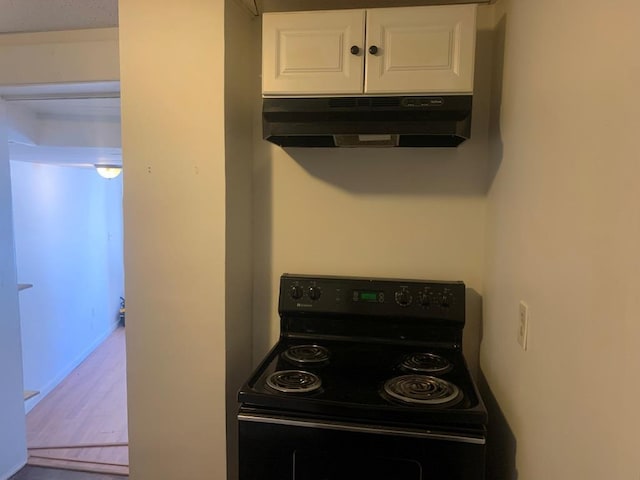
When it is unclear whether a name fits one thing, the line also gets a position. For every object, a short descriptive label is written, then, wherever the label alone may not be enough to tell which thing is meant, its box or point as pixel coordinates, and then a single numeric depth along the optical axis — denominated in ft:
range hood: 5.00
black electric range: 4.14
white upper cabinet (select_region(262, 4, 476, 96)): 4.93
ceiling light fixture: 14.58
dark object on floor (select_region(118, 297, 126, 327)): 22.52
